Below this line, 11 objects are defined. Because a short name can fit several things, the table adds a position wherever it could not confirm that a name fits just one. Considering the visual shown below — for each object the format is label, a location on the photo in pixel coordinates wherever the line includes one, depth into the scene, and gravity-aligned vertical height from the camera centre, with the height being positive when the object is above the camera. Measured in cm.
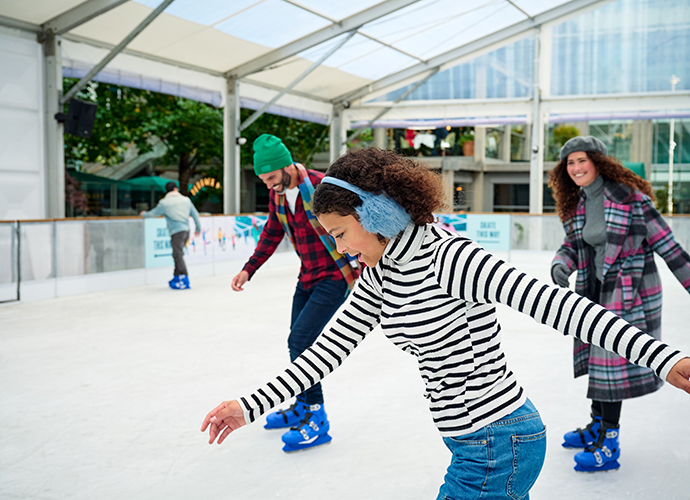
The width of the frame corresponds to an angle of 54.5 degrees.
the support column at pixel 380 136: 2277 +326
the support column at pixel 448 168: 2258 +209
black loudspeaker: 910 +154
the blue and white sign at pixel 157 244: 918 -19
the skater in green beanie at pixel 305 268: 290 -17
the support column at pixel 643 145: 2031 +258
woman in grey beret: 260 -14
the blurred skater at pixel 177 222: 873 +11
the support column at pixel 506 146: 2416 +304
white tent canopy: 921 +308
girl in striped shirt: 131 -16
